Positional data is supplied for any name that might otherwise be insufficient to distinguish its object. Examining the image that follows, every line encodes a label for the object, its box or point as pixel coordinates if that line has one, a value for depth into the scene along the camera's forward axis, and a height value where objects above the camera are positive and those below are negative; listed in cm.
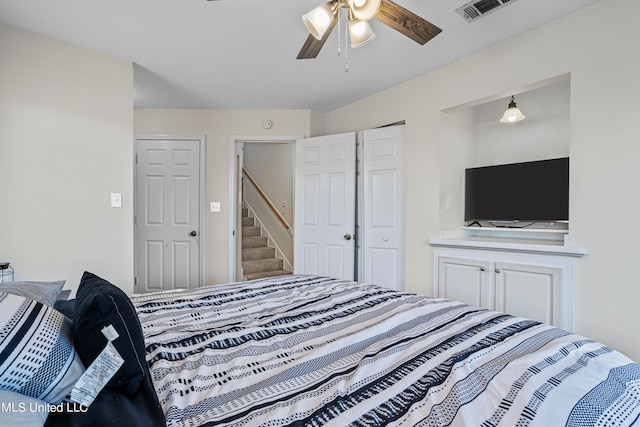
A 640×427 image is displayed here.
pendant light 281 +82
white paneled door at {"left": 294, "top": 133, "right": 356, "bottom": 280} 360 +2
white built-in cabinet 218 -50
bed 74 -47
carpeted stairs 502 -78
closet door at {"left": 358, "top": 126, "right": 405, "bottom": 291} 329 +1
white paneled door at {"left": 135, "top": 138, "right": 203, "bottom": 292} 407 -5
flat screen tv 249 +15
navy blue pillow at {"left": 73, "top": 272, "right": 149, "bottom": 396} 80 -33
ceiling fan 162 +98
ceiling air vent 197 +126
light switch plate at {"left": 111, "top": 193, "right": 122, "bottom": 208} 270 +5
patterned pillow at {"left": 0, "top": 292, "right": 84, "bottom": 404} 69 -33
